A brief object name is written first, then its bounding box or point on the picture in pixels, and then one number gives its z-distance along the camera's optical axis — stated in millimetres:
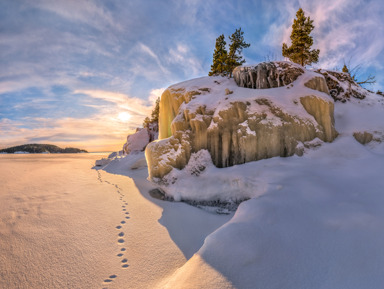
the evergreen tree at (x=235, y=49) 18703
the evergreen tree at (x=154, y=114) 32884
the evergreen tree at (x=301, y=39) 16672
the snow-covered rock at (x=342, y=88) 8953
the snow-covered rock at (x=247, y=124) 6407
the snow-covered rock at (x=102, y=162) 18236
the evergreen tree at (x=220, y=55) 20109
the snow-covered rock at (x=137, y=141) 22444
